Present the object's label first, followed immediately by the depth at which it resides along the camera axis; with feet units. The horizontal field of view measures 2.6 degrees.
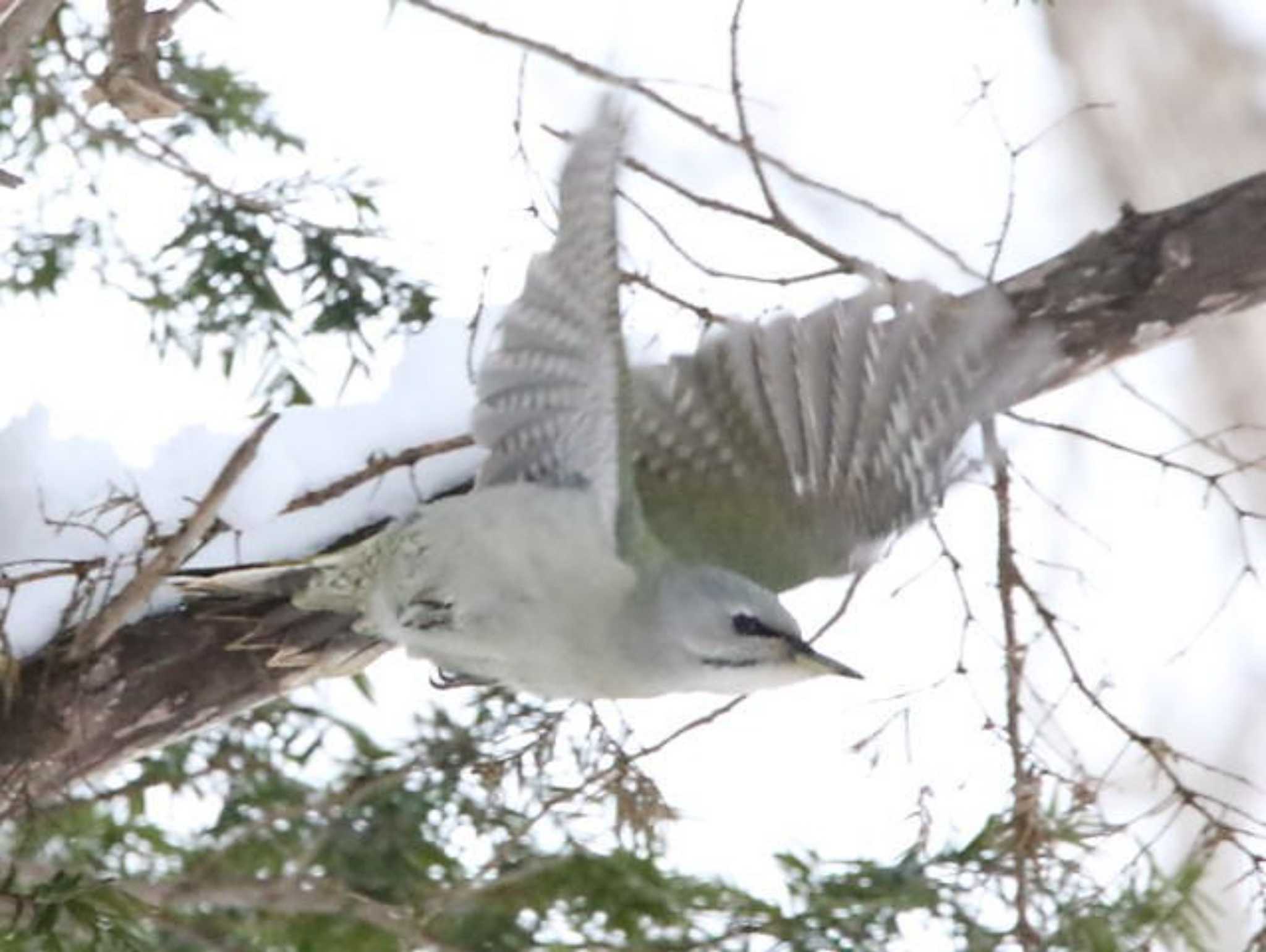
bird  31.30
